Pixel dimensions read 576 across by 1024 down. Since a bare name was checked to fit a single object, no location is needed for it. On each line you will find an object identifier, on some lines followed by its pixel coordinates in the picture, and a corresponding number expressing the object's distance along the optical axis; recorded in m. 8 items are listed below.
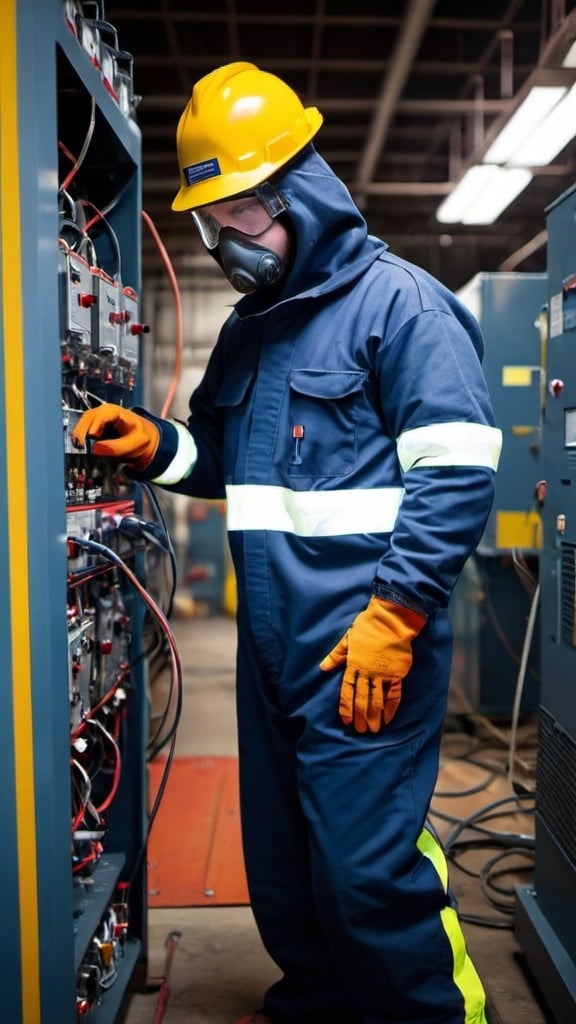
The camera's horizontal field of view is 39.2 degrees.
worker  1.36
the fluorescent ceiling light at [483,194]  4.16
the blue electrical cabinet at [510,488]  3.45
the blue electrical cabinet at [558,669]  1.74
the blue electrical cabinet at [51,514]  1.12
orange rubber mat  2.35
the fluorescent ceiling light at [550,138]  3.34
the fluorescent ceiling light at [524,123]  3.19
